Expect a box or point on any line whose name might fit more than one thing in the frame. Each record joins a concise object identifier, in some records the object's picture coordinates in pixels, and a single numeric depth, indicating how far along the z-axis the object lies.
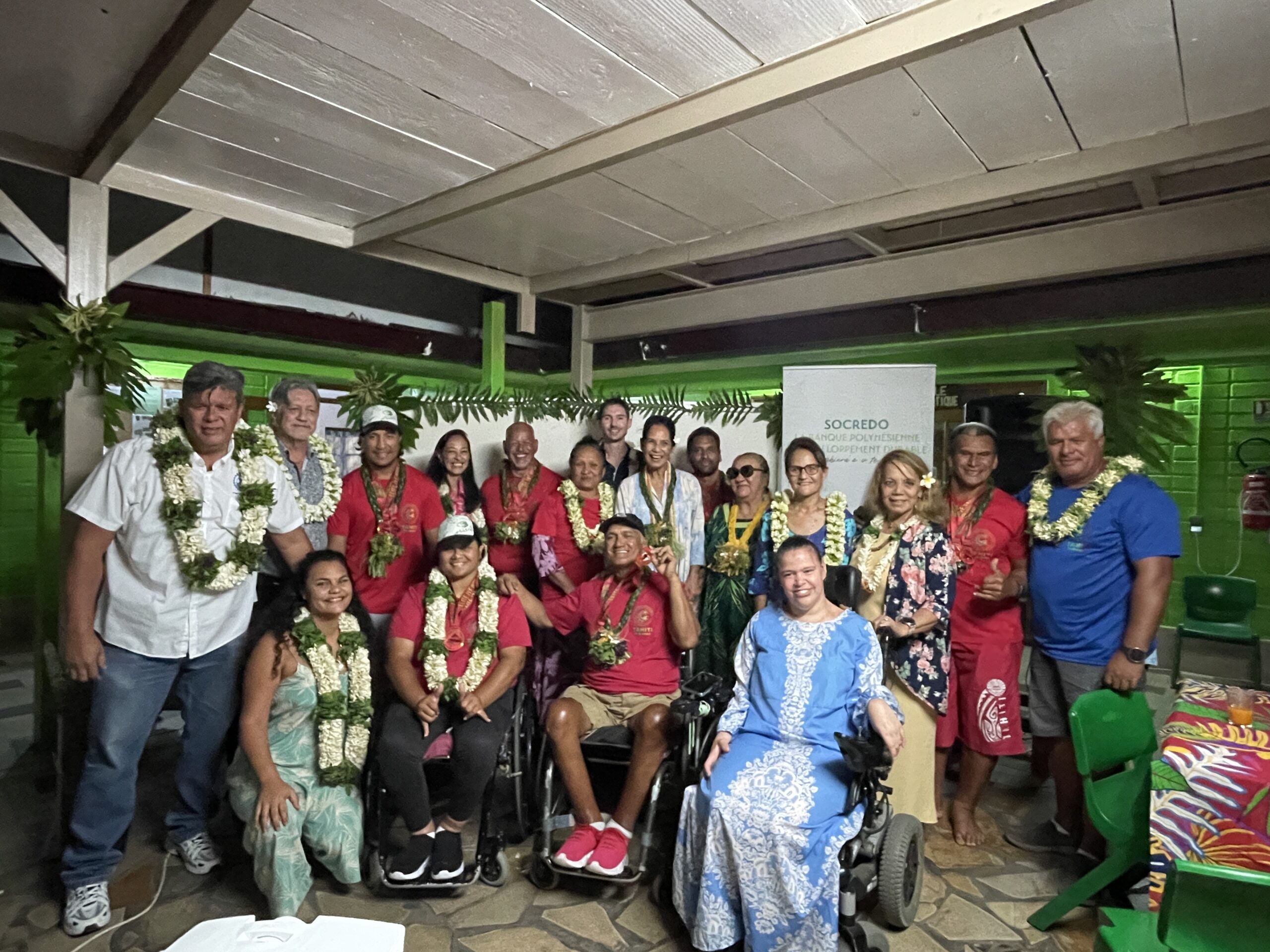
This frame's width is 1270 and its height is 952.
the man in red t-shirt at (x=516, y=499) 3.54
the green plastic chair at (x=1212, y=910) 1.35
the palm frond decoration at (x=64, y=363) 2.82
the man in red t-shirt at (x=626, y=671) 2.66
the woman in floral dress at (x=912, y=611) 2.79
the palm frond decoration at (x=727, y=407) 4.29
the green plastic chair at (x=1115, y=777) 2.18
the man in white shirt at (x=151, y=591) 2.43
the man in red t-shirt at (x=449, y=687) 2.56
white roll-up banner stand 3.89
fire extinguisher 5.17
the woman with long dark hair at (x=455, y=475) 3.61
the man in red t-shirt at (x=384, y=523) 3.19
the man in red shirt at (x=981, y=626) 2.96
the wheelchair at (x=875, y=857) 2.16
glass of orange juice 2.11
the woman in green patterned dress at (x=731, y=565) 3.33
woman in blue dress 2.08
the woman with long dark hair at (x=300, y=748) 2.35
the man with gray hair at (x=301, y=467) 3.09
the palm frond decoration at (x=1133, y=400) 3.61
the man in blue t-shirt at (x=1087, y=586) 2.70
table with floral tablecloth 1.84
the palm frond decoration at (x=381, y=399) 3.73
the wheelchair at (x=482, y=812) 2.59
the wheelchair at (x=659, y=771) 2.56
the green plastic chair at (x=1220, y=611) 4.82
